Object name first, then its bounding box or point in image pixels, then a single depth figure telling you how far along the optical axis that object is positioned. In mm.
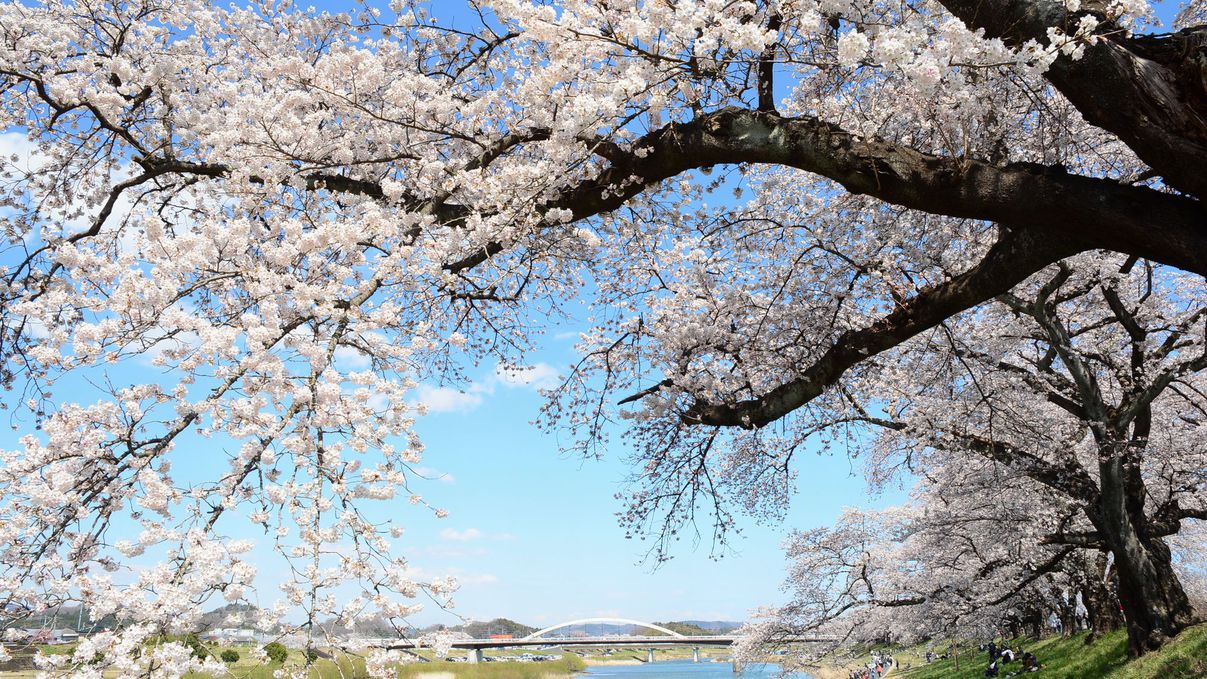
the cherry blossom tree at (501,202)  3318
